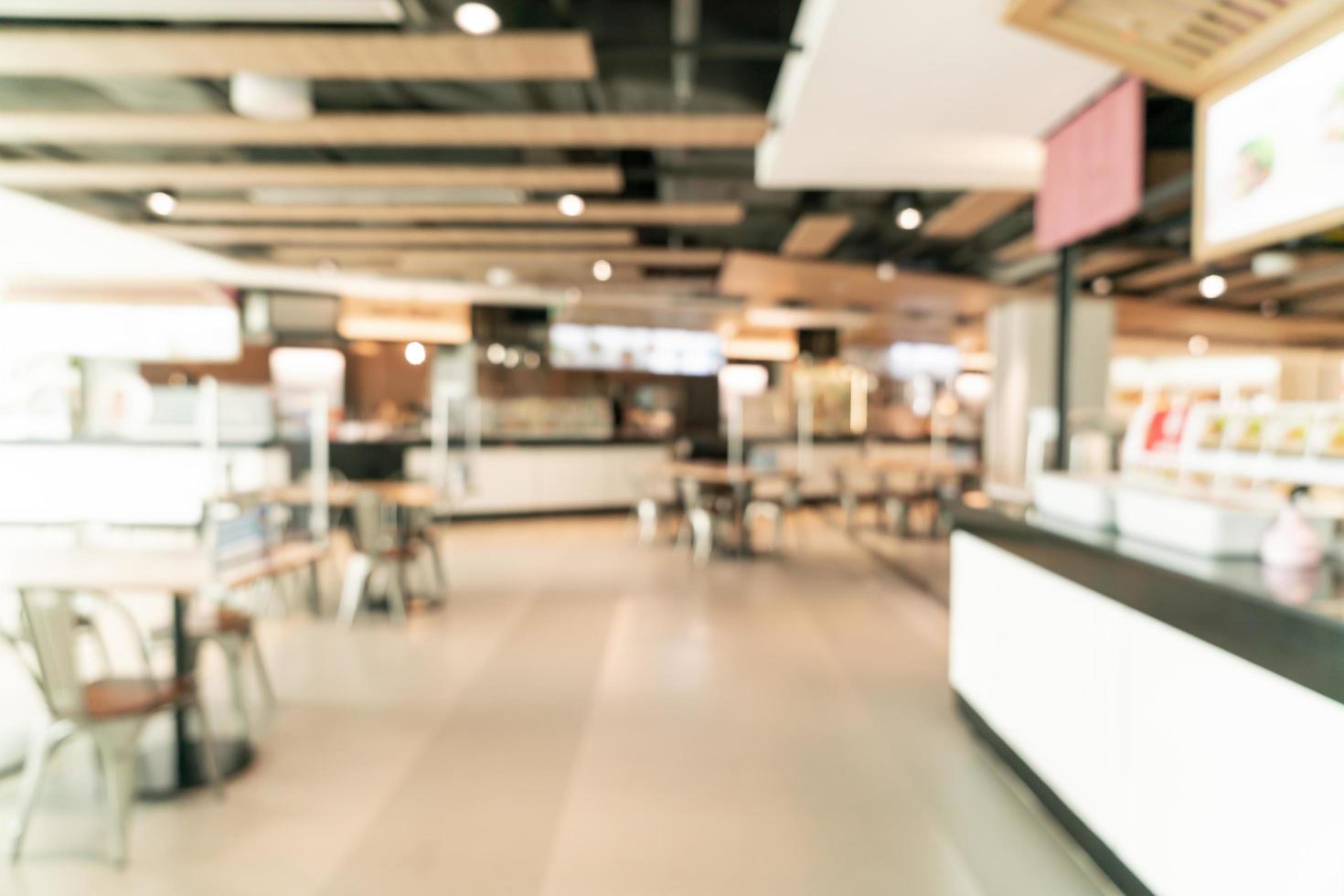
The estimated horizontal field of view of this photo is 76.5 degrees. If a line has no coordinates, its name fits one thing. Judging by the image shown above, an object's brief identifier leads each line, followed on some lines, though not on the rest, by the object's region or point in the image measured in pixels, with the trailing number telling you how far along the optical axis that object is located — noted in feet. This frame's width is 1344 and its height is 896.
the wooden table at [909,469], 33.78
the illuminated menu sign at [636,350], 45.21
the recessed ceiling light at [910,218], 23.09
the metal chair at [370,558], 19.65
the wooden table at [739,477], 28.43
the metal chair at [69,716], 9.50
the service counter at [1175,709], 6.24
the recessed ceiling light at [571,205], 22.31
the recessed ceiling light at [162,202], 23.52
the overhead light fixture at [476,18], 12.00
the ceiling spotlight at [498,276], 34.06
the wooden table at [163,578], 10.52
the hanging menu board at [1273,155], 9.12
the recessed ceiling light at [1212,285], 31.60
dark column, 17.19
